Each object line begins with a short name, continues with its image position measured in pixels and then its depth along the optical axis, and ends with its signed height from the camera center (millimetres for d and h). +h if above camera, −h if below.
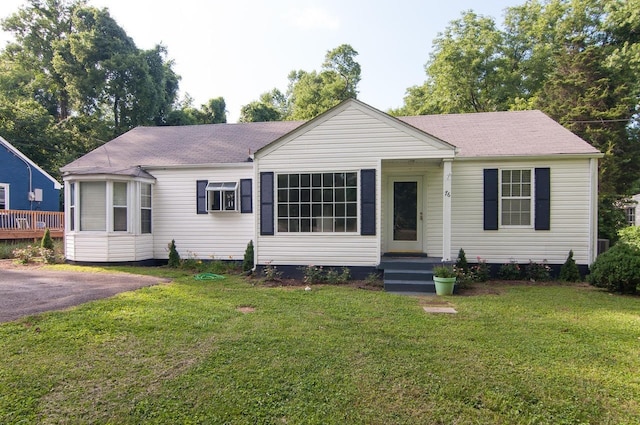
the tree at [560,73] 16375 +7485
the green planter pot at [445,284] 7180 -1537
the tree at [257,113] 31094 +8267
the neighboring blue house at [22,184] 17234 +1168
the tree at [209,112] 29903 +8053
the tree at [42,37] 27719 +13167
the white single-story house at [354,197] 8531 +259
